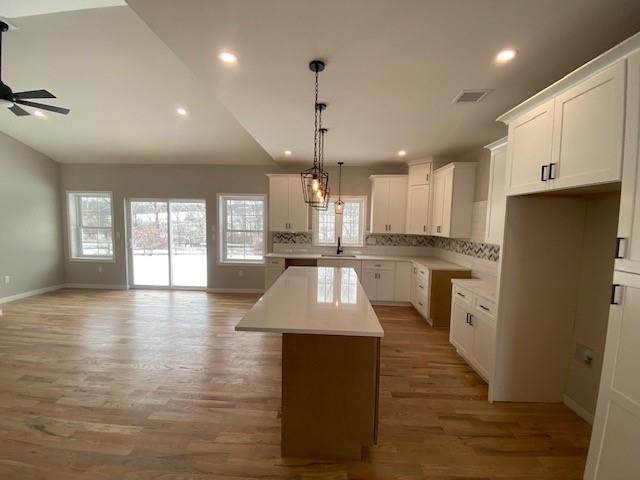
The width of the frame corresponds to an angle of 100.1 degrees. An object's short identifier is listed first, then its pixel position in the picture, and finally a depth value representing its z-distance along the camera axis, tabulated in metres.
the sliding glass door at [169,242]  5.82
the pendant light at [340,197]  5.27
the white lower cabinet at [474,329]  2.50
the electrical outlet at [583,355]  2.13
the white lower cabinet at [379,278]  4.82
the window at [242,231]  5.78
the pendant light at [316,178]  1.92
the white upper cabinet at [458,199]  3.87
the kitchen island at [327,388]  1.64
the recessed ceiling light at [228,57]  1.85
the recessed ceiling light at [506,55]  1.74
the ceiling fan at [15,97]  2.59
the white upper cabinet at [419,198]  4.57
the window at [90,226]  5.89
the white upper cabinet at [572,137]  1.37
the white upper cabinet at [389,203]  4.95
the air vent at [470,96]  2.27
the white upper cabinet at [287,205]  5.12
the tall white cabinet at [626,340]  1.23
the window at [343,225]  5.45
